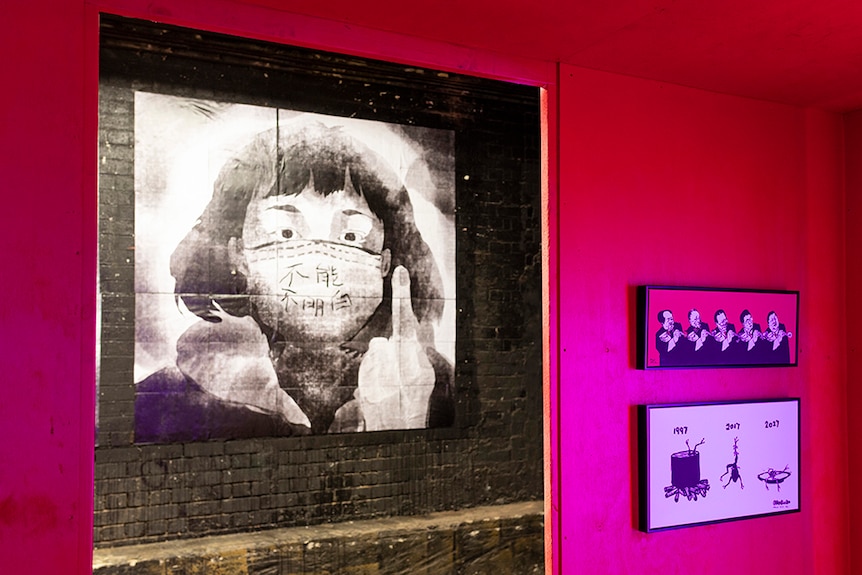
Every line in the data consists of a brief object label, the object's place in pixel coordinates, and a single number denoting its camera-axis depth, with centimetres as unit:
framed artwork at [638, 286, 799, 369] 374
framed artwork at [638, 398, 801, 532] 370
